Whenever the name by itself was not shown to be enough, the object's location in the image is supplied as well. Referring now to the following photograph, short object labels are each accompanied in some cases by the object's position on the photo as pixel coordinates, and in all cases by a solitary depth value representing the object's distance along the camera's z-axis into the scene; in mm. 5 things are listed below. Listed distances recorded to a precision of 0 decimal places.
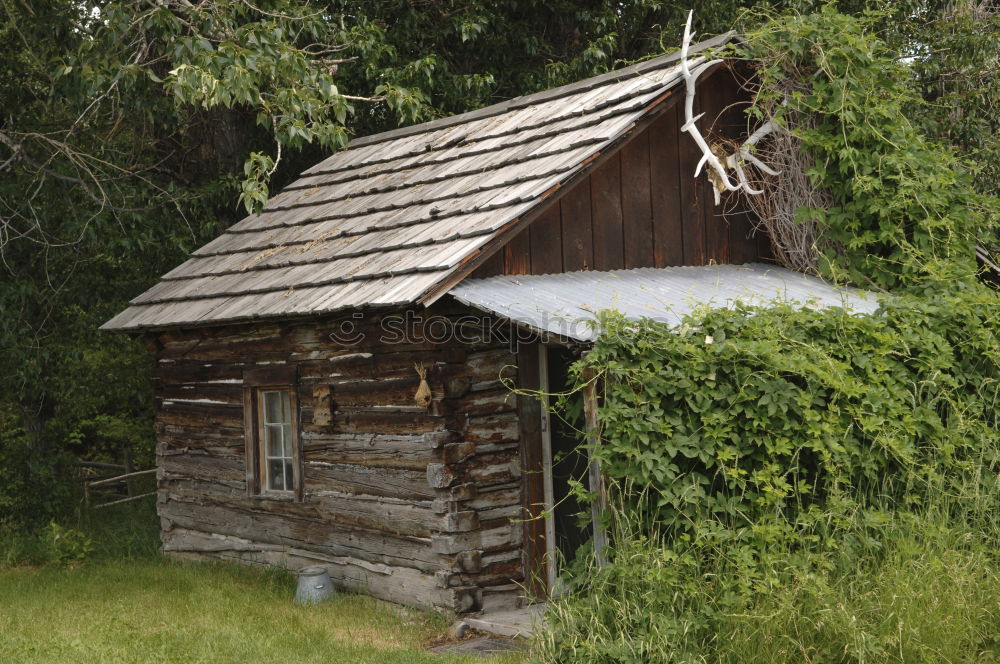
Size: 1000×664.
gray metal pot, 8664
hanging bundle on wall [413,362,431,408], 7930
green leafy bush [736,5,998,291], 8766
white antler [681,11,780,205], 8609
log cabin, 7918
